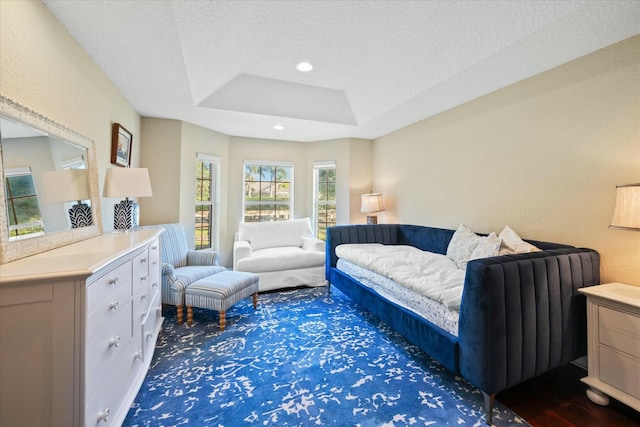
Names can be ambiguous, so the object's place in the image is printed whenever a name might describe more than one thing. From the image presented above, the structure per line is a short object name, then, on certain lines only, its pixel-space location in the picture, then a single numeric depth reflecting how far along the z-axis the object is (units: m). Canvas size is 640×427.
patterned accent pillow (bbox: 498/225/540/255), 2.06
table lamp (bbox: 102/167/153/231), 2.13
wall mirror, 1.17
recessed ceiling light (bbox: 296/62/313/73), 2.71
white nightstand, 1.46
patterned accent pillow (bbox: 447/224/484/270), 2.51
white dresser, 0.93
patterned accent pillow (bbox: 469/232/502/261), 2.21
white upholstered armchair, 3.56
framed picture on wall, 2.55
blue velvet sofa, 1.42
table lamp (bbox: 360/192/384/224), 4.21
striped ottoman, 2.47
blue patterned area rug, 1.51
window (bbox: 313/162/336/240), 5.01
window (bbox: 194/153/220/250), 4.13
